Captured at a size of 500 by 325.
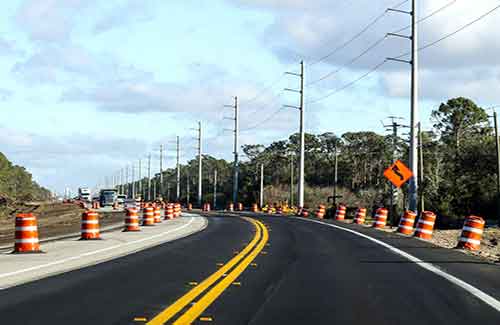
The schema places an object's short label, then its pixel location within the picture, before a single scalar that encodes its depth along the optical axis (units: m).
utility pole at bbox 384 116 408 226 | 46.98
